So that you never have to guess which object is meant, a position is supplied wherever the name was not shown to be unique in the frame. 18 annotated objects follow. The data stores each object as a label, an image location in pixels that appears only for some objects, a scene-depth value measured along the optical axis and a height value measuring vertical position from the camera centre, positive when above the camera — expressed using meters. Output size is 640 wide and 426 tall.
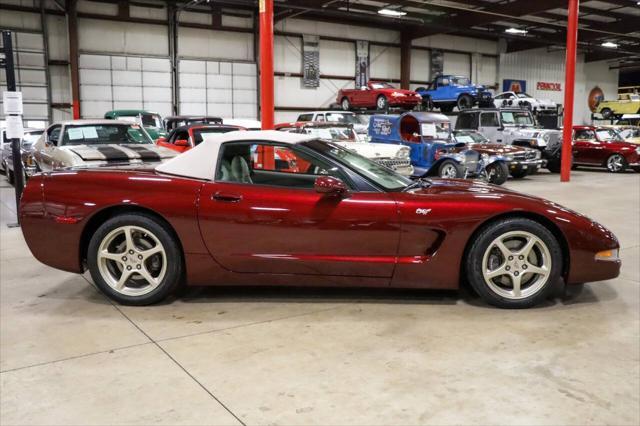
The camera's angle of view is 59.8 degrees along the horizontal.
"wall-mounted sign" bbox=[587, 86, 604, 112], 37.28 +2.90
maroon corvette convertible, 3.74 -0.61
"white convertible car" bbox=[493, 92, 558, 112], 22.08 +1.55
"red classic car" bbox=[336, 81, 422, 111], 20.16 +1.66
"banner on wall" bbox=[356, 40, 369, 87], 26.50 +3.79
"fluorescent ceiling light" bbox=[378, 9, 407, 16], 24.48 +5.75
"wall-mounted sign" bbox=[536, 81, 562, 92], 33.59 +3.37
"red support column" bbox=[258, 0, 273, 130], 8.38 +1.24
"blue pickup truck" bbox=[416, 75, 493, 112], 21.70 +1.88
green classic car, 16.50 +0.76
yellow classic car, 27.24 +1.72
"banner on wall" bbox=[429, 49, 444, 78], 28.69 +4.08
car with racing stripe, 7.70 -0.05
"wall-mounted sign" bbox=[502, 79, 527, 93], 31.61 +3.17
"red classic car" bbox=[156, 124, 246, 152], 10.05 +0.16
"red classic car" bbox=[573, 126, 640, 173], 16.81 -0.25
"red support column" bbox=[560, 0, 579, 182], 14.35 +1.35
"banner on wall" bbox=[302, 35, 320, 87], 25.05 +3.72
